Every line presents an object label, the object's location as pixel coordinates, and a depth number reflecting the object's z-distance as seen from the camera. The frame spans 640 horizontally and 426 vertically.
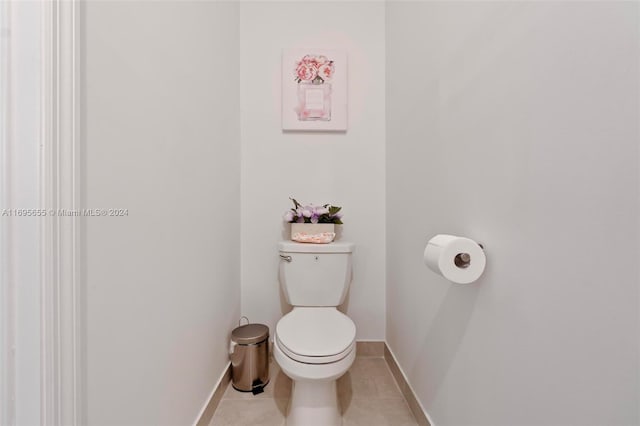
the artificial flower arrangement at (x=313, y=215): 1.67
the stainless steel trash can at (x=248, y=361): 1.48
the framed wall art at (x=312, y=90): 1.81
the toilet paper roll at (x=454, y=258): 0.78
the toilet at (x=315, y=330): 1.10
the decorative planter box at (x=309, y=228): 1.66
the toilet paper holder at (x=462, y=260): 0.82
